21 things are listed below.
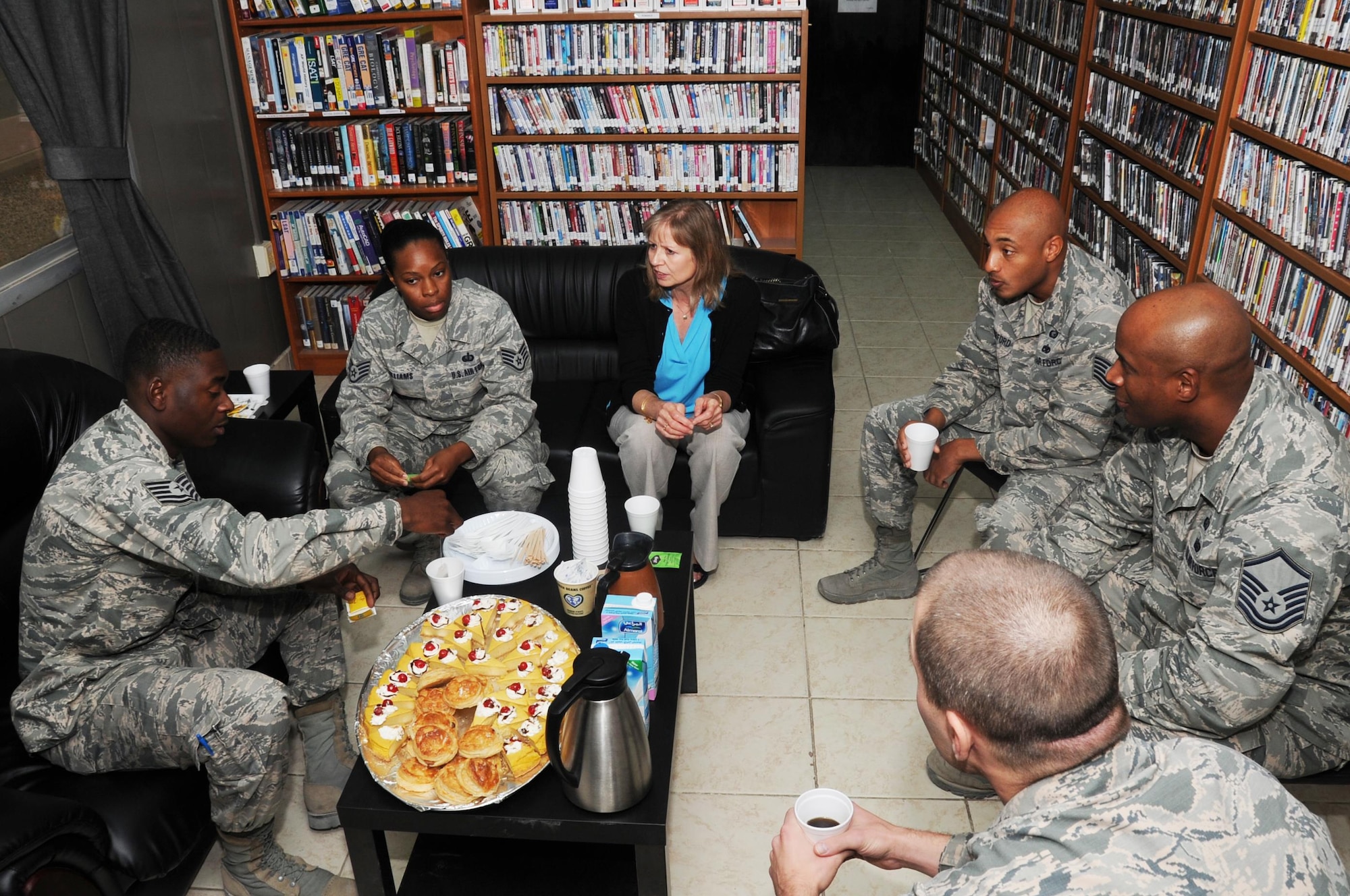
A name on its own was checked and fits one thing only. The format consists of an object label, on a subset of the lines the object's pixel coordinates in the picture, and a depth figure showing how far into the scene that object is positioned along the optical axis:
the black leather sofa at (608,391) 3.08
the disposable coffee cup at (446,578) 2.10
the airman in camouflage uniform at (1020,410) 2.54
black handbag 3.25
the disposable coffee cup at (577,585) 2.05
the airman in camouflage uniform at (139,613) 1.83
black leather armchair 1.55
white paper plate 2.24
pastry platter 1.68
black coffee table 1.67
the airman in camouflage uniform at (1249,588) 1.66
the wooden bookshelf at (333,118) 4.07
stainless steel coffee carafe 1.55
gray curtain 2.87
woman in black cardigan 2.86
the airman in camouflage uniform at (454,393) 2.91
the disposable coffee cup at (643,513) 2.35
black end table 3.04
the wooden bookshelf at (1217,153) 2.65
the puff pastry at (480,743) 1.69
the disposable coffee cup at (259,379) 3.04
